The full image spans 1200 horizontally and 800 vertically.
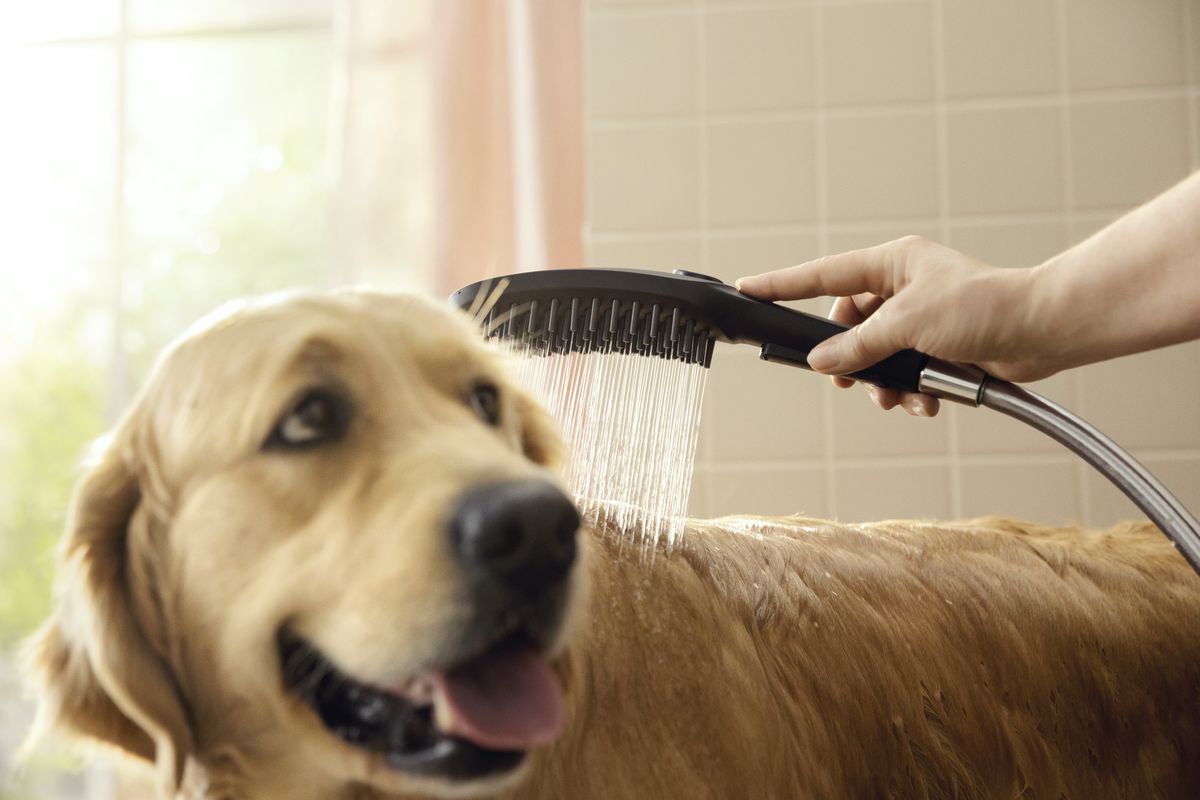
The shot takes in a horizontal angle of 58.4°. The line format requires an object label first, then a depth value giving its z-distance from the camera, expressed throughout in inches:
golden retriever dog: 25.2
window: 105.3
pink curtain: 80.7
